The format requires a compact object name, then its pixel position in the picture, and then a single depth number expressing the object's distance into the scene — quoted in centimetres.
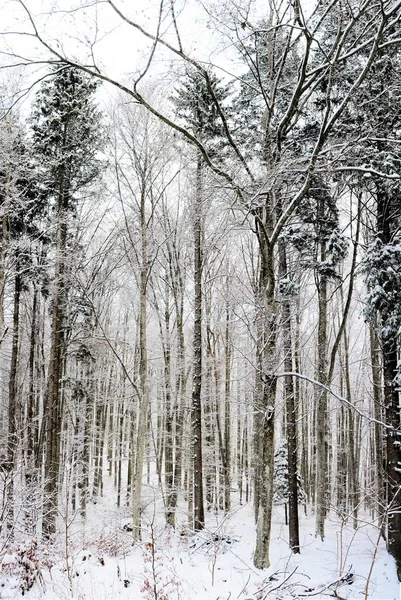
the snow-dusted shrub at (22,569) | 613
